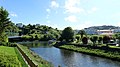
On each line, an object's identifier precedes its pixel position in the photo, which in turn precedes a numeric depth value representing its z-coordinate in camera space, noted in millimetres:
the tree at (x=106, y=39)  29597
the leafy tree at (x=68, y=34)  40456
